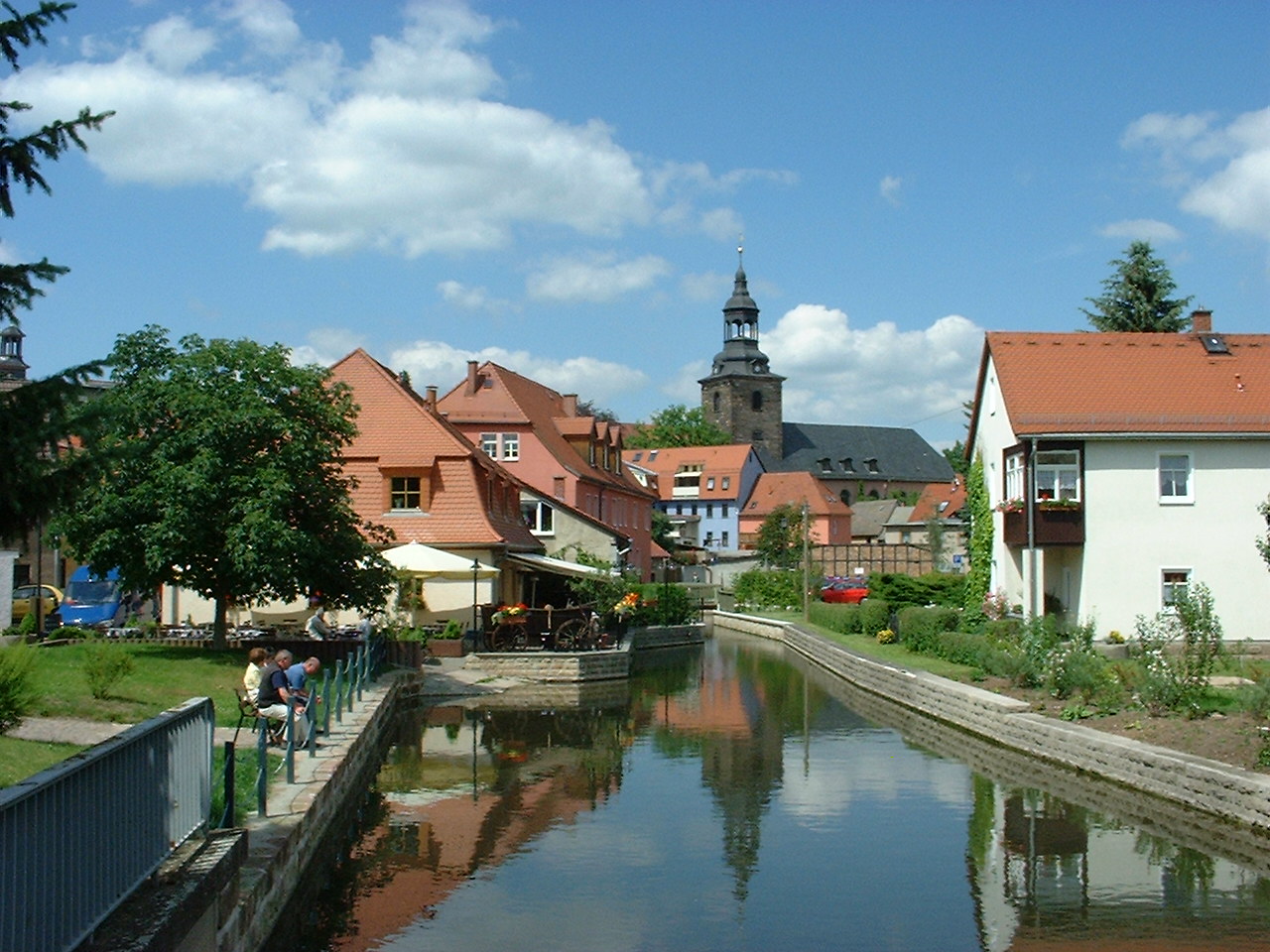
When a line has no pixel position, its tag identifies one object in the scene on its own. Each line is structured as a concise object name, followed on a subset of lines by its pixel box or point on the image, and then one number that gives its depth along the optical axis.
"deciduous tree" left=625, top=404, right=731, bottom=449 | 123.94
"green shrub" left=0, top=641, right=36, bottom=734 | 13.48
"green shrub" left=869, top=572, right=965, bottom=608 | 46.69
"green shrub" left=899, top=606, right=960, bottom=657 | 33.72
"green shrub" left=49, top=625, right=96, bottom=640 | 30.16
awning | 39.28
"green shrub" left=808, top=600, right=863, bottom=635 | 45.12
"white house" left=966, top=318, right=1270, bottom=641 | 33.22
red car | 58.69
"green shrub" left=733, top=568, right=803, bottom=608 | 62.22
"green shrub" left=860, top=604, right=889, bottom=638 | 42.59
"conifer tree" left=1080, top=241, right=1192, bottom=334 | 52.03
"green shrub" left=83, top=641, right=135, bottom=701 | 19.12
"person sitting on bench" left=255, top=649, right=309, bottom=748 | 16.30
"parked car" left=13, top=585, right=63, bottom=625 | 36.09
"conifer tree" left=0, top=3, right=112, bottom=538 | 7.44
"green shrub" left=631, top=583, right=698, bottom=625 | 50.12
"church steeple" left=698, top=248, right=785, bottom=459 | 130.38
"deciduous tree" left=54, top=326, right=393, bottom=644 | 24.59
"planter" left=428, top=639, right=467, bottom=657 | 33.25
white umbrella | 31.61
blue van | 37.00
